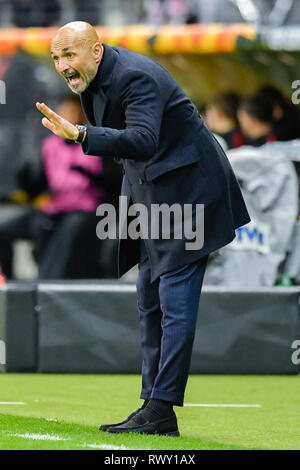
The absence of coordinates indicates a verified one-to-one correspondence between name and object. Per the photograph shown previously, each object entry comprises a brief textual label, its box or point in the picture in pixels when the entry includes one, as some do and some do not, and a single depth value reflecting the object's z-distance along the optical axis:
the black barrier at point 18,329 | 15.06
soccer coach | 9.33
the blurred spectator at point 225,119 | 19.34
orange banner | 20.31
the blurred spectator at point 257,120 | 18.94
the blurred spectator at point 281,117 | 19.25
